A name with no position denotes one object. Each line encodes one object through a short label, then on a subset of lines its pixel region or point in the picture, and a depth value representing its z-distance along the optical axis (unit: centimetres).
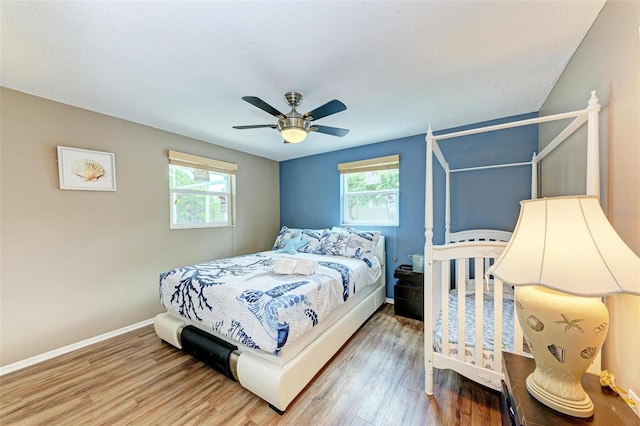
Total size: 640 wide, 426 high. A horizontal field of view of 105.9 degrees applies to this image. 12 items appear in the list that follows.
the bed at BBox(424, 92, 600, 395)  144
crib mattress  161
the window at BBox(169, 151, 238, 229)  327
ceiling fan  185
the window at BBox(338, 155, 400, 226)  354
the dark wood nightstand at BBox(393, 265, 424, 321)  296
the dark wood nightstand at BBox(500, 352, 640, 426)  86
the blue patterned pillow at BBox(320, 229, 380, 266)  317
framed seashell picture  235
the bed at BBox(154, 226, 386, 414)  165
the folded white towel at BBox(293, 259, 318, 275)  228
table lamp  83
